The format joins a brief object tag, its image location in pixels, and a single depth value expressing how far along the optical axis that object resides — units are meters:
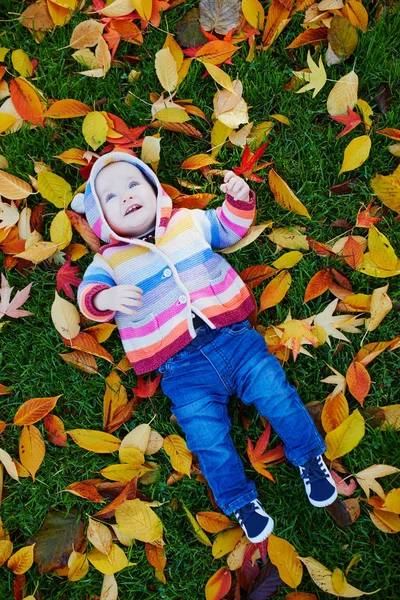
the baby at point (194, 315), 2.18
